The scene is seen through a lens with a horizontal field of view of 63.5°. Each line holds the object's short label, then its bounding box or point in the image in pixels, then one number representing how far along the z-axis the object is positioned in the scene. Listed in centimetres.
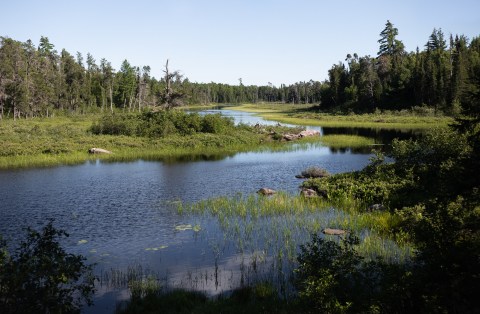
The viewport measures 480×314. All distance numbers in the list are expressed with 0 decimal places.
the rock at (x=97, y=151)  5408
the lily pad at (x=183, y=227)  2361
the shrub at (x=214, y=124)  6956
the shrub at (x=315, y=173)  3784
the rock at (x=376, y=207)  2475
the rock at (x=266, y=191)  3141
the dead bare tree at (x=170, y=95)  7356
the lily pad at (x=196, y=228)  2331
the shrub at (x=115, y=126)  6600
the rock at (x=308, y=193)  2946
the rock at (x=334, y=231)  2081
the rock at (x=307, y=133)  7471
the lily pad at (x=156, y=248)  2041
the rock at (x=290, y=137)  7169
